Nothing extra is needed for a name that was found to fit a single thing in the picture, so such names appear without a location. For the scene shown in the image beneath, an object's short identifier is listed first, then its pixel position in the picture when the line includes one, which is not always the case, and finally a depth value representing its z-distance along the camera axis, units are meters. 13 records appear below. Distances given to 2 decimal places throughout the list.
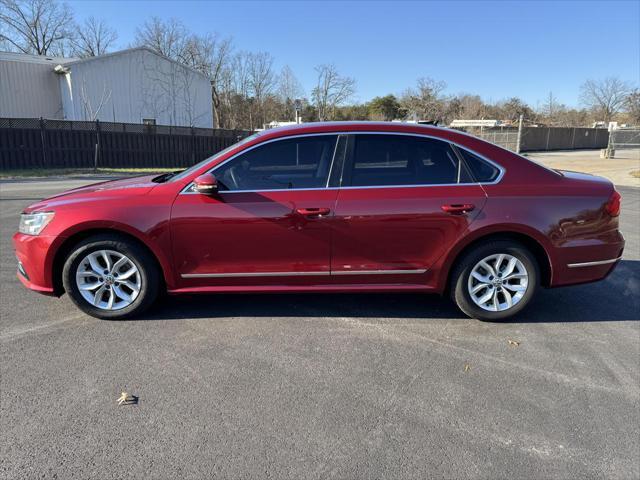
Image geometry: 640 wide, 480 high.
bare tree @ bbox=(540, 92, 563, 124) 64.94
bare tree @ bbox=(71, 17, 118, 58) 52.06
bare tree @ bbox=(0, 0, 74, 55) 48.28
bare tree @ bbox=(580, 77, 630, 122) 63.38
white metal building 24.64
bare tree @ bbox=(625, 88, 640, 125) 60.69
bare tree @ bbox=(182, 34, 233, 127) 42.91
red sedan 3.67
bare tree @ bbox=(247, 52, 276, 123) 44.44
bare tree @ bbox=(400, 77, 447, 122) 41.81
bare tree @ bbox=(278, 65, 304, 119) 44.06
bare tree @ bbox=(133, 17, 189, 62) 43.44
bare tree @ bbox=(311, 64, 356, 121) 41.94
